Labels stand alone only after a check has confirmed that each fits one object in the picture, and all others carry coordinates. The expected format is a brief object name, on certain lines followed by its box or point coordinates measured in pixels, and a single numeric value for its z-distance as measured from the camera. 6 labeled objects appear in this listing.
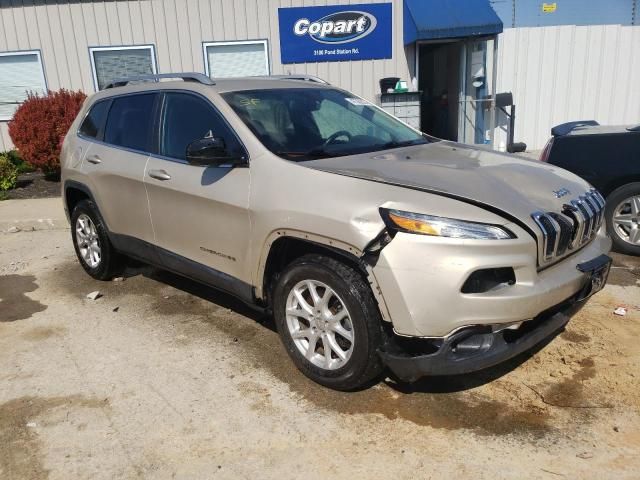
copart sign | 11.16
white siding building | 11.07
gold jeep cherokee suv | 2.71
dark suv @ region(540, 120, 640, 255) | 5.41
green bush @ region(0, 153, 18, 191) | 9.76
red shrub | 9.95
